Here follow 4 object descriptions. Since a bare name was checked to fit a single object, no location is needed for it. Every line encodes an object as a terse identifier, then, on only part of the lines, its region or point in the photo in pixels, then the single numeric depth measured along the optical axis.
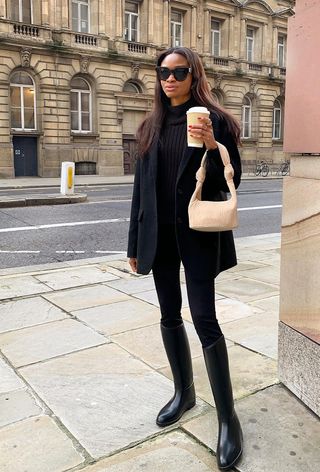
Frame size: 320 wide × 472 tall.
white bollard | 15.31
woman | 2.39
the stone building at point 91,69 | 25.20
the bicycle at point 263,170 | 32.19
